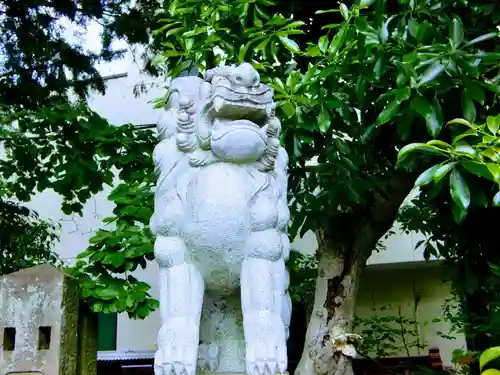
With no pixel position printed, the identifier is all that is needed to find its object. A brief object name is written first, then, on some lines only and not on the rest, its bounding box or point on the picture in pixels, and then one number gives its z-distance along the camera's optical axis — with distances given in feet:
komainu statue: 6.35
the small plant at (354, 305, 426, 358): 17.37
